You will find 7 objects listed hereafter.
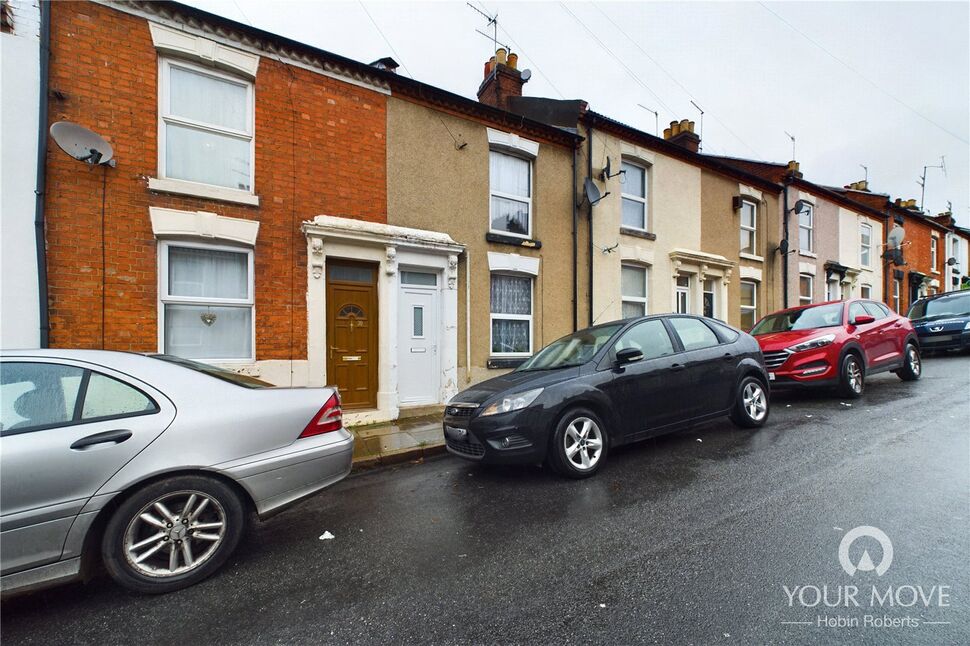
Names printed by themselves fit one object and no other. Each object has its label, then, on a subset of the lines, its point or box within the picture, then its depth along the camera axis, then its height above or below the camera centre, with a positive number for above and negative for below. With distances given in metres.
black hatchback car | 3.92 -0.73
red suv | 6.55 -0.34
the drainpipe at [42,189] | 4.71 +1.54
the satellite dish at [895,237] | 16.47 +3.48
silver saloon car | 2.21 -0.84
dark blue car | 10.61 +0.08
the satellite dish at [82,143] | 4.70 +2.09
